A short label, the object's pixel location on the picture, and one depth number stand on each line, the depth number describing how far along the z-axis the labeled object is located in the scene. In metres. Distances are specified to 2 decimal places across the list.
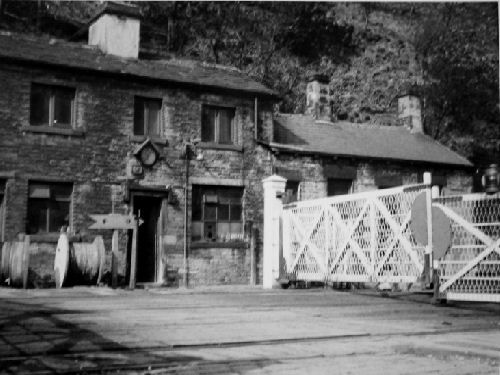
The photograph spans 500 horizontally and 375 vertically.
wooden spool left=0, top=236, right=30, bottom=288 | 12.49
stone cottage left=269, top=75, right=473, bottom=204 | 18.09
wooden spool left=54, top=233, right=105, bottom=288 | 12.61
